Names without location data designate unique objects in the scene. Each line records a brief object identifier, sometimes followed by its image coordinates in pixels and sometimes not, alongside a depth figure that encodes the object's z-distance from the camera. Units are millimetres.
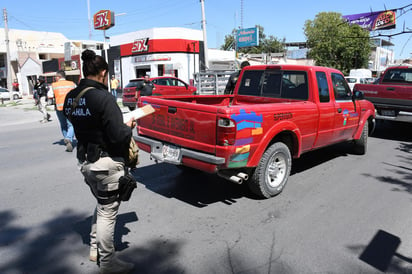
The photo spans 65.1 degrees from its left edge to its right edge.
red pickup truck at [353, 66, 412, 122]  8219
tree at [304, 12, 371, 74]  35406
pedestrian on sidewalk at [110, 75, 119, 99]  20416
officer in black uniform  2469
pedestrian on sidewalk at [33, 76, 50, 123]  10562
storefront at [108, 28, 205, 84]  24516
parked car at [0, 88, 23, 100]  29141
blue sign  31533
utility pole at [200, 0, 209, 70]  20766
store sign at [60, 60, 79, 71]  33078
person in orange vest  7266
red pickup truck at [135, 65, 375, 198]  3805
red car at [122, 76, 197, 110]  15164
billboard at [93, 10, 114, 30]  27406
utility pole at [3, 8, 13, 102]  31953
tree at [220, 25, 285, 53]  53400
